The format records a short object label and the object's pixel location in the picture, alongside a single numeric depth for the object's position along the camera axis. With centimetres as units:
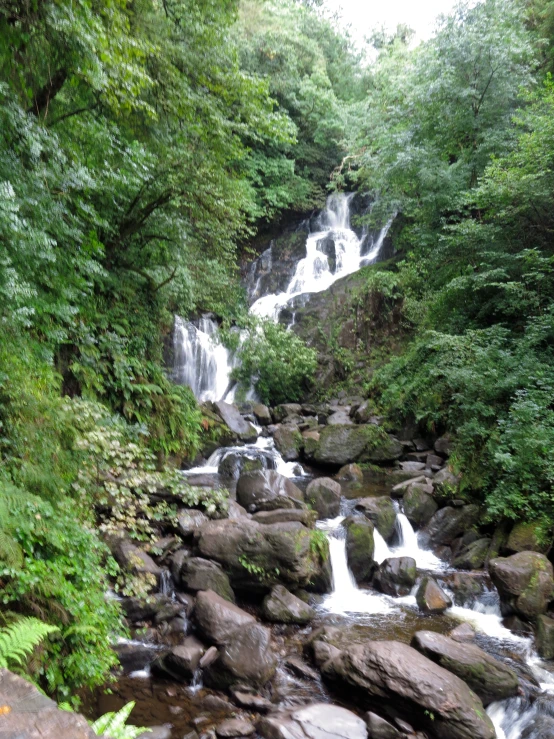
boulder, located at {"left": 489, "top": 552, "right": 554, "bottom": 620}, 609
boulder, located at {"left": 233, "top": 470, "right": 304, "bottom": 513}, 830
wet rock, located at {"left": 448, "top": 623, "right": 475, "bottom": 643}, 588
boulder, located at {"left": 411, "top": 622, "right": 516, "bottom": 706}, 482
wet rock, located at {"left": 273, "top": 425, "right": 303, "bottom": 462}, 1217
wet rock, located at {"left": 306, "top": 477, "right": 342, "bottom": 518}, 902
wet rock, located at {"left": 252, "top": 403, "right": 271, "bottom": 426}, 1476
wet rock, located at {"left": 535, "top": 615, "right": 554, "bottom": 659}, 559
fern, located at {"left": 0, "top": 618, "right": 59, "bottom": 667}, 251
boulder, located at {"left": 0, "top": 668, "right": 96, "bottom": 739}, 181
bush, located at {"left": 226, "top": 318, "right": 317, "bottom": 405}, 1634
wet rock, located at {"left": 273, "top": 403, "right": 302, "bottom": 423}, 1501
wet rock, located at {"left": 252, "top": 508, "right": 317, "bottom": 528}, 745
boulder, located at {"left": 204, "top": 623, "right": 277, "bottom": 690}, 483
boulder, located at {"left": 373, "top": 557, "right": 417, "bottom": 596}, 703
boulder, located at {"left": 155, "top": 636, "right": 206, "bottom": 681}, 487
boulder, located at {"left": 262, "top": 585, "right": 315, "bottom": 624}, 605
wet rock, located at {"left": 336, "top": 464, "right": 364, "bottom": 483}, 1108
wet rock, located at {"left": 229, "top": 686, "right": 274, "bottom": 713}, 455
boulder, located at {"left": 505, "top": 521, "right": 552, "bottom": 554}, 691
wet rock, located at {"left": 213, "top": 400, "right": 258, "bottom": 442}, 1272
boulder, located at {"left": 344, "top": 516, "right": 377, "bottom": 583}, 733
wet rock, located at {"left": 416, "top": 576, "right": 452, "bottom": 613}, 655
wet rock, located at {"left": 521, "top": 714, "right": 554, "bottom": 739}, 446
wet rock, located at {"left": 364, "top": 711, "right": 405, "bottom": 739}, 426
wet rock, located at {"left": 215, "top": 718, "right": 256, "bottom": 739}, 418
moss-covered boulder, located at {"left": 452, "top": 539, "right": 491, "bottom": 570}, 756
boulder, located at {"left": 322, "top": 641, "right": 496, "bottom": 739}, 432
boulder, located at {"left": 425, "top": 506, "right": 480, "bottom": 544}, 841
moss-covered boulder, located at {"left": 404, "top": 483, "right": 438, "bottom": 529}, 890
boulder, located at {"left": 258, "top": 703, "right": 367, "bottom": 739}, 409
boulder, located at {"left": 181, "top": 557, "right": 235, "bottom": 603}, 609
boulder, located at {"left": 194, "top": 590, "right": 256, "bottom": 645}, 523
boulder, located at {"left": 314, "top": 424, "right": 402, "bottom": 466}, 1184
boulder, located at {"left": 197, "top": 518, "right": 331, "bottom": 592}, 639
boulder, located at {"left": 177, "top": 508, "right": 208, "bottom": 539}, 698
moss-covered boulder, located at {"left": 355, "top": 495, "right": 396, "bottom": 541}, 845
